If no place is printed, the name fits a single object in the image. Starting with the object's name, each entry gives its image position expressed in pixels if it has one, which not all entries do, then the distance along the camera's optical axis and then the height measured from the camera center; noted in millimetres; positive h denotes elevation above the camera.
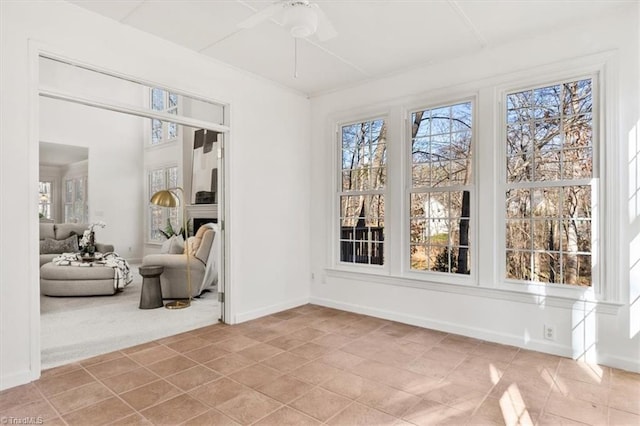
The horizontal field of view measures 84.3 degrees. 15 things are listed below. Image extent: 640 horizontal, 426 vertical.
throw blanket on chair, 4973 -762
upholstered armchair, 4871 -750
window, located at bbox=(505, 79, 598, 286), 3010 +236
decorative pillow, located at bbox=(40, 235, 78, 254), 5410 -551
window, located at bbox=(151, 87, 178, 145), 3354 +1056
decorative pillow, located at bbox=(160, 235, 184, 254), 5473 -560
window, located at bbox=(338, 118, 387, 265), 4316 +247
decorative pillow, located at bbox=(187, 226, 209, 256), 5125 -461
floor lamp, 4796 +113
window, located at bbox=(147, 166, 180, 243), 6754 +5
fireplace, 5825 -182
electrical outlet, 3070 -1062
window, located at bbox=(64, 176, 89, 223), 5641 +158
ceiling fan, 2135 +1209
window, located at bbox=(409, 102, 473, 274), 3658 +228
